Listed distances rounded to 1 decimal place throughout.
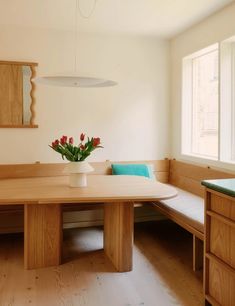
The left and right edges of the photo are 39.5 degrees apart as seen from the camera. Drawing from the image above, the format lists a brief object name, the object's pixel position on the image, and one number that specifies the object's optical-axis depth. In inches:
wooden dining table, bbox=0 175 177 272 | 104.0
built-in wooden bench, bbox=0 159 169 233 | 142.9
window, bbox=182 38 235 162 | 127.0
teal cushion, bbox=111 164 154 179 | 153.5
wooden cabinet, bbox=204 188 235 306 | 75.5
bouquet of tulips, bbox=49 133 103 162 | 107.9
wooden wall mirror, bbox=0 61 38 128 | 145.4
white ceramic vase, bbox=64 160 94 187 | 109.0
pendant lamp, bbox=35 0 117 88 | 93.0
